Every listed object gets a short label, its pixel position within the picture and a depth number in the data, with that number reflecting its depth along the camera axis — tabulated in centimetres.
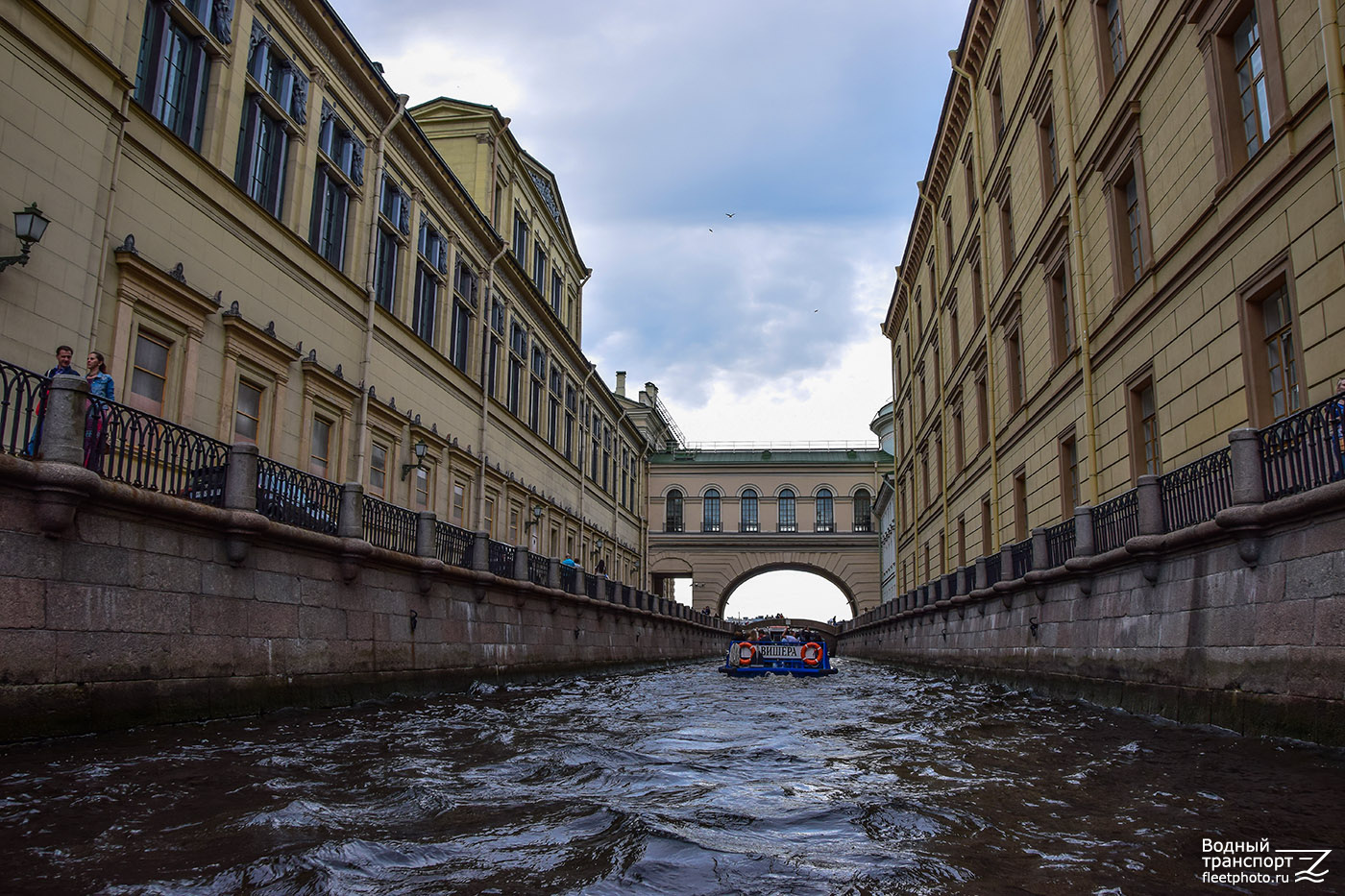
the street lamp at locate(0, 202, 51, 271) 1058
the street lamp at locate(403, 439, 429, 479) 2117
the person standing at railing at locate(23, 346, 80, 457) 823
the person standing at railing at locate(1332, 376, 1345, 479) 746
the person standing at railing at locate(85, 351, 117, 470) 894
